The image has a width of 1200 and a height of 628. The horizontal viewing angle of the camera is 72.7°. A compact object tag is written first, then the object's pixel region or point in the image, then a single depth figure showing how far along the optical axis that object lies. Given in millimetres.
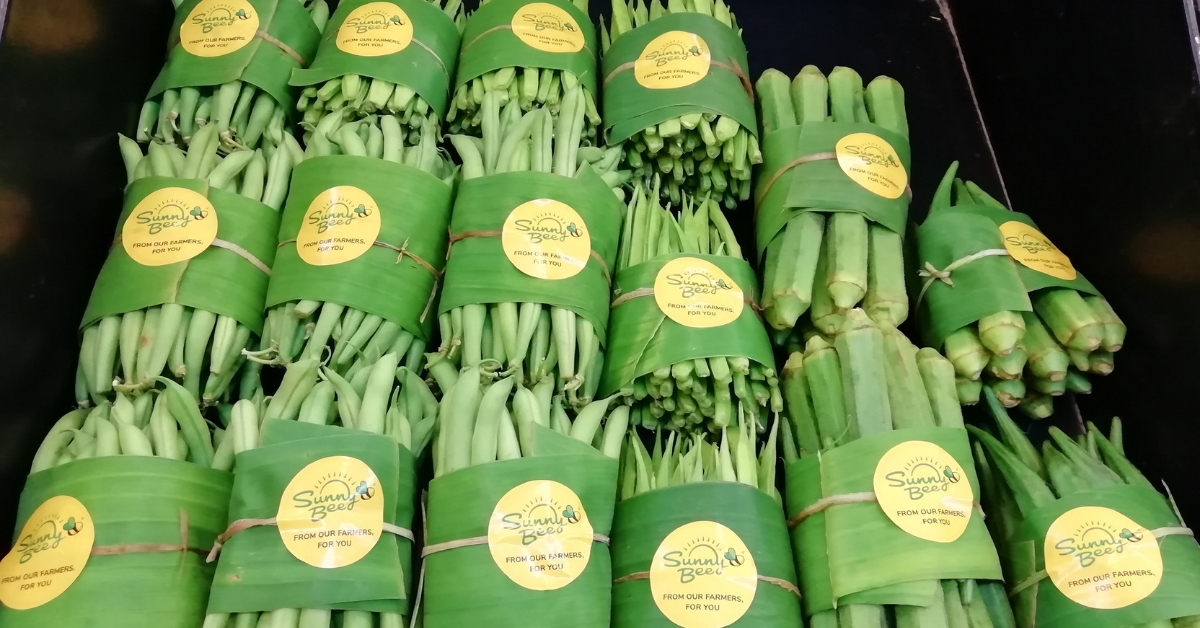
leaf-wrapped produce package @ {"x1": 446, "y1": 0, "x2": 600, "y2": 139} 514
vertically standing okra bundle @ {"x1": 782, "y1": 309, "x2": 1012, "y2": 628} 367
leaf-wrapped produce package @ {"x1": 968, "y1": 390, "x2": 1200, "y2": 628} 370
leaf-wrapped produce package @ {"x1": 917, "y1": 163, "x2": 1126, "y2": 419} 462
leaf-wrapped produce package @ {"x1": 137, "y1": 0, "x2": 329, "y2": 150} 507
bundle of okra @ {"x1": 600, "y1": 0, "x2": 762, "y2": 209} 498
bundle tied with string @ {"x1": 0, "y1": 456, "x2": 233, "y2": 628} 345
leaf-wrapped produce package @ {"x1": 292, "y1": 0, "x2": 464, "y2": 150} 503
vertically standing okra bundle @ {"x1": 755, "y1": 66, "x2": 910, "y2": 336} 464
